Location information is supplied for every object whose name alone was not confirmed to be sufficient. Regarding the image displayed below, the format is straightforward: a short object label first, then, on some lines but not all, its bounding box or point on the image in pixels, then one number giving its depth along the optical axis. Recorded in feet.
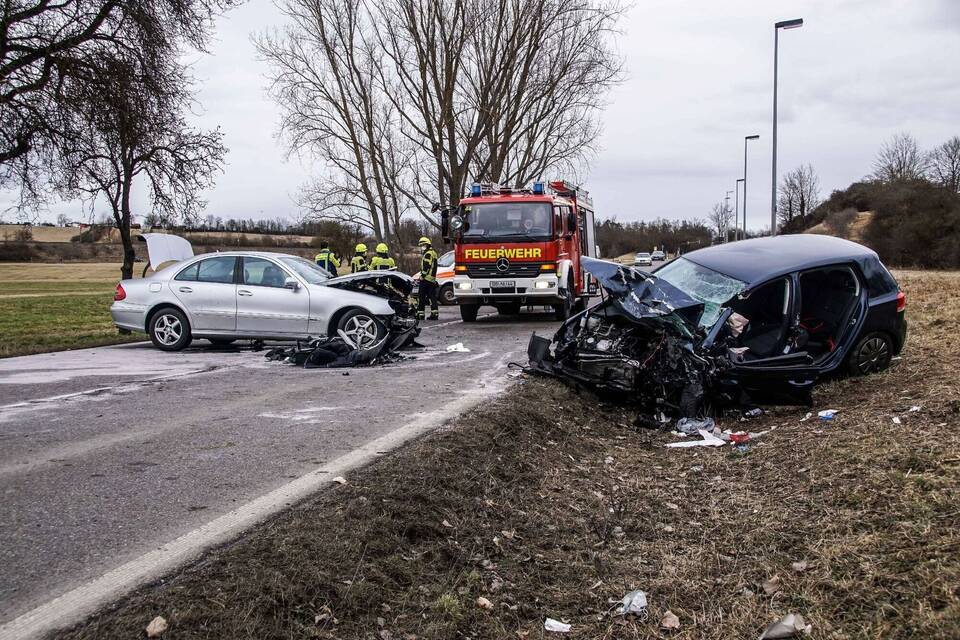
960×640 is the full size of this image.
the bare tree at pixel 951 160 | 217.15
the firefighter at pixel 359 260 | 56.11
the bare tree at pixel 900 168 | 225.66
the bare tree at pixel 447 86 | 89.20
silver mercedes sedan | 36.96
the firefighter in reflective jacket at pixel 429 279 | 56.65
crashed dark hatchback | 22.44
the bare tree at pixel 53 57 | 42.32
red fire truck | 49.80
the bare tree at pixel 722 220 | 303.56
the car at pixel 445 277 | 74.33
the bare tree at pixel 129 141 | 44.01
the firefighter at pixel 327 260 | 56.59
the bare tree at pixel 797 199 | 268.00
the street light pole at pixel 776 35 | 83.49
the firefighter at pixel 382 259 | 53.57
